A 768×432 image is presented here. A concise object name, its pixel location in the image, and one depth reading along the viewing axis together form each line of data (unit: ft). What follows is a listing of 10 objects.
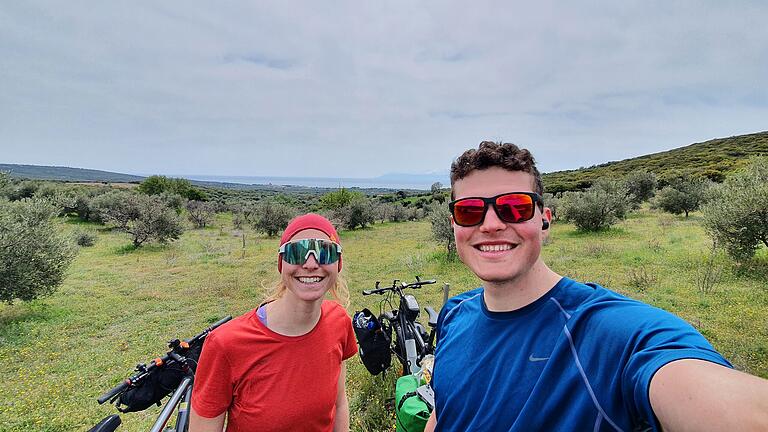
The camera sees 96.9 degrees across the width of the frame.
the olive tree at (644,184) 118.62
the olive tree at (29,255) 27.40
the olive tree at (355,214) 101.40
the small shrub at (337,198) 122.27
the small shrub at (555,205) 78.25
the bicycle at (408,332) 13.42
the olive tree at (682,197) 81.87
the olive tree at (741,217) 31.24
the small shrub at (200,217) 106.32
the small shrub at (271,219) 87.20
